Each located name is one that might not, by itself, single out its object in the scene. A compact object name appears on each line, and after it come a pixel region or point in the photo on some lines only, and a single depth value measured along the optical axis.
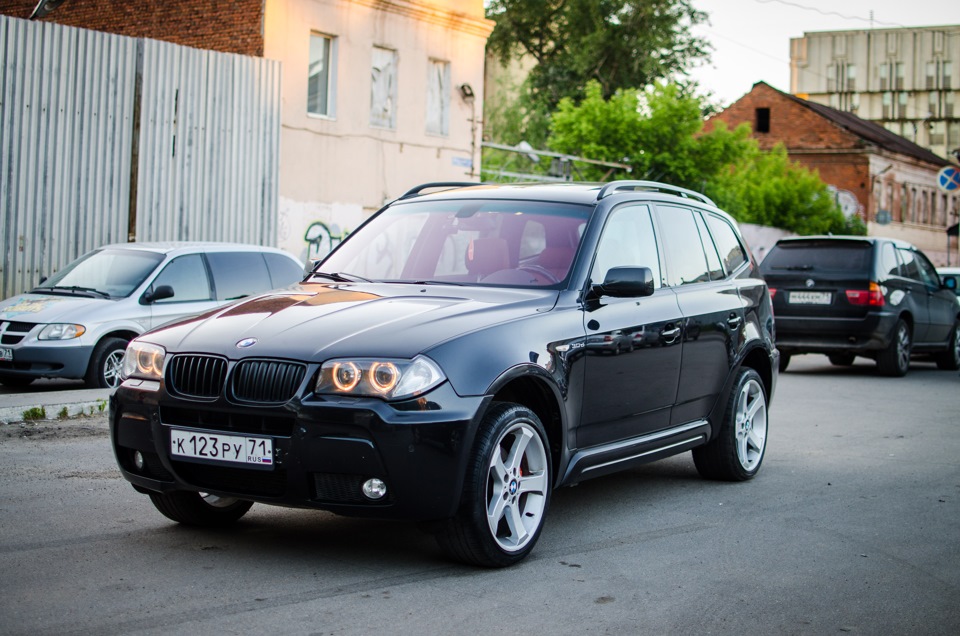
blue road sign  27.95
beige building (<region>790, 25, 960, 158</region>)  105.62
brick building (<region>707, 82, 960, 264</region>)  69.56
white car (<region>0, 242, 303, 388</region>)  12.23
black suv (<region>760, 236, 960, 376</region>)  16.55
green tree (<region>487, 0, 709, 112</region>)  51.38
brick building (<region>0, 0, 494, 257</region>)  24.42
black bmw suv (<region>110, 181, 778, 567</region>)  4.87
